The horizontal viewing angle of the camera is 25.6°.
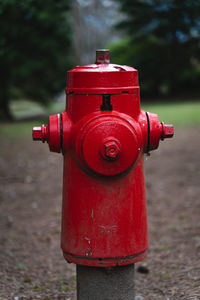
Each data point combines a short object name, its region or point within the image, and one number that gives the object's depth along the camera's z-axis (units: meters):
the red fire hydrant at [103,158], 1.98
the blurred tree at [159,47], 21.36
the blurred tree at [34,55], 11.48
